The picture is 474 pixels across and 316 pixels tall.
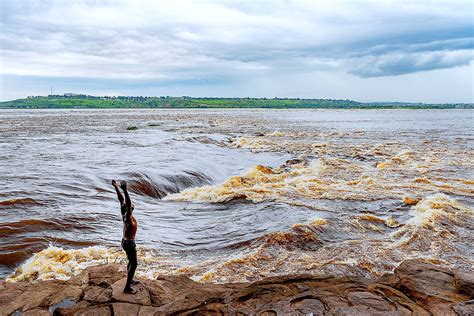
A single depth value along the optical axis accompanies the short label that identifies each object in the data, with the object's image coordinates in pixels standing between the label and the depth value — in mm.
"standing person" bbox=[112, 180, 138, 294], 7641
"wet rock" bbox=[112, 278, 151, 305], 7773
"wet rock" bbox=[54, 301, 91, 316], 7375
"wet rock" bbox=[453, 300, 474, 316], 7020
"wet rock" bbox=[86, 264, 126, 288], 8656
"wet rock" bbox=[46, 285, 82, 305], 7983
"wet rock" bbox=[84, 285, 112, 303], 7823
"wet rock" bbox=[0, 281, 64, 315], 7727
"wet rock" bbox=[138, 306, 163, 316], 7366
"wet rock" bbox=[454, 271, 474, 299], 7942
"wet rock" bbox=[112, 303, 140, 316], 7338
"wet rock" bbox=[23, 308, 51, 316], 7422
